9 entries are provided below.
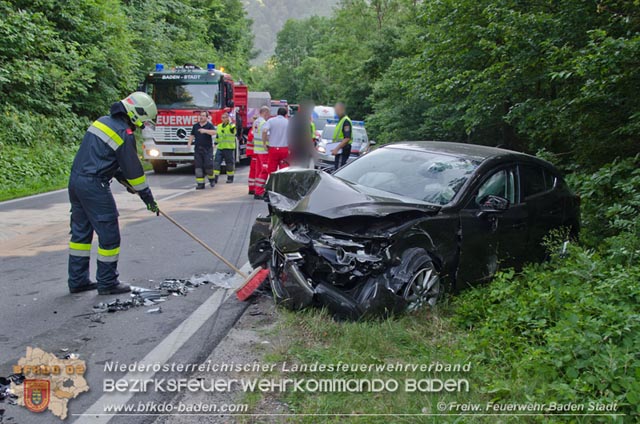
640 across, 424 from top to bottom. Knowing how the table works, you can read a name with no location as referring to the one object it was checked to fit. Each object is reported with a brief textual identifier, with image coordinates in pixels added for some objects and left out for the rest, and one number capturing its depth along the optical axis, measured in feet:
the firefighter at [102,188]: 17.88
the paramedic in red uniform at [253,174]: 39.40
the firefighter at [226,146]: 48.91
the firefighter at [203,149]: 44.32
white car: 55.98
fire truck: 54.70
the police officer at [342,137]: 39.50
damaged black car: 14.78
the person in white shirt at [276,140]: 37.09
